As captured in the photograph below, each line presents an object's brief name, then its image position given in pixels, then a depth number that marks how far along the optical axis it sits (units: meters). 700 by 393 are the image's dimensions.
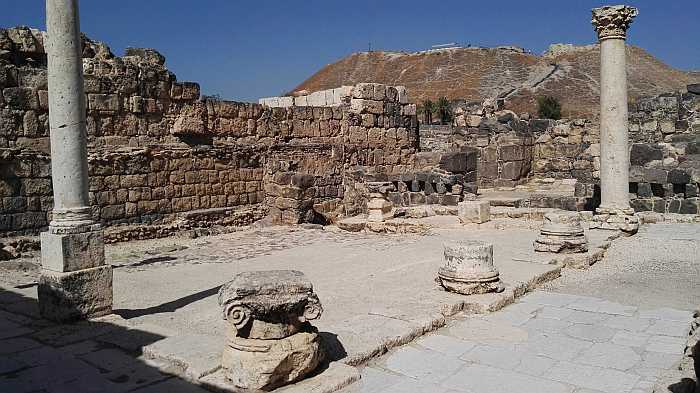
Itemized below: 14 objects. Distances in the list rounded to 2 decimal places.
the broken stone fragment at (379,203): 14.00
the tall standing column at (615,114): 11.38
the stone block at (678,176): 12.59
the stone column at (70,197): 5.98
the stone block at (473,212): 12.96
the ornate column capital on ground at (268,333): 4.21
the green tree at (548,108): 41.03
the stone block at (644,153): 14.27
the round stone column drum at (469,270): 6.80
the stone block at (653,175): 12.87
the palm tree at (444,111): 42.78
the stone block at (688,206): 12.62
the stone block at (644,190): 13.15
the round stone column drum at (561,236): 9.11
